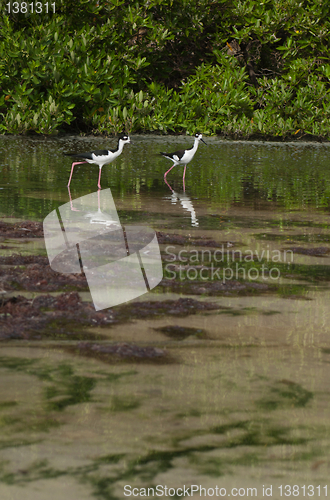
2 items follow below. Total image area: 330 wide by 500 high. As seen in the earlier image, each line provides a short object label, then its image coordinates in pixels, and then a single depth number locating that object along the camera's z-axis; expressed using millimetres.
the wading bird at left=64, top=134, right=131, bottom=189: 18873
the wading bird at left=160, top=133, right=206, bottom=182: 20922
